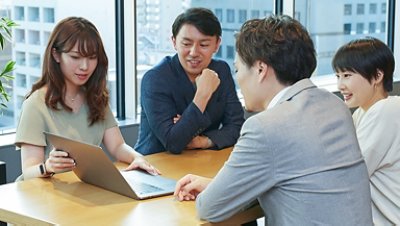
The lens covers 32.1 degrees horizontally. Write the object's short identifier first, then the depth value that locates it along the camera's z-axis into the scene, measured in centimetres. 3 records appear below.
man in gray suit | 180
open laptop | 220
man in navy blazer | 288
